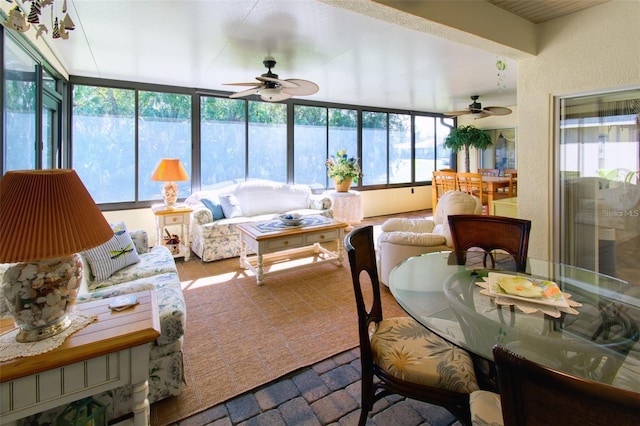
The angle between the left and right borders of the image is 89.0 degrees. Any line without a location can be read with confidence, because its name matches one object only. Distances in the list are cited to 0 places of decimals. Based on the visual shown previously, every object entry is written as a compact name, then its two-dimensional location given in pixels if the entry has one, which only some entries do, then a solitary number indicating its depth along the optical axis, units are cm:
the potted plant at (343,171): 640
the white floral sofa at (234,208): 443
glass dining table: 119
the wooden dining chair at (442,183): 611
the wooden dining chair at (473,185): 566
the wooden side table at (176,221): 441
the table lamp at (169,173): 441
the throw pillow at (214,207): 478
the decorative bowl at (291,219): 395
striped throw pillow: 247
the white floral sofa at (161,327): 164
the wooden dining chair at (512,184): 579
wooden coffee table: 354
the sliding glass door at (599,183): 245
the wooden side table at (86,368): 111
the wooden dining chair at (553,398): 58
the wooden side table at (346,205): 622
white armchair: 303
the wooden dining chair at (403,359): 134
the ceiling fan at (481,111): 534
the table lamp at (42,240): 110
